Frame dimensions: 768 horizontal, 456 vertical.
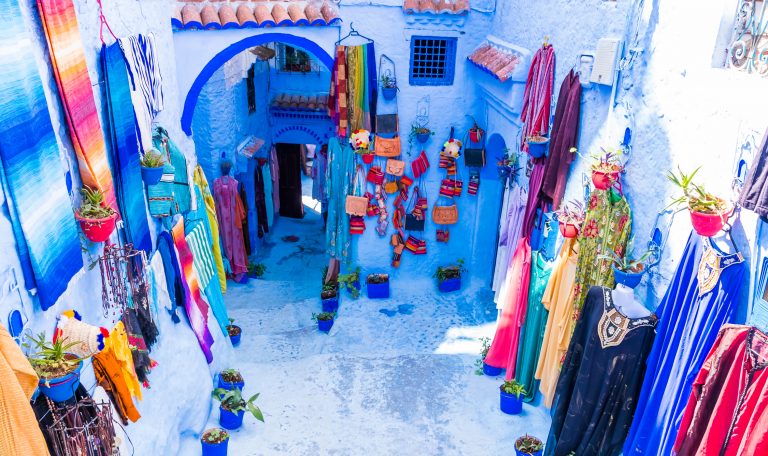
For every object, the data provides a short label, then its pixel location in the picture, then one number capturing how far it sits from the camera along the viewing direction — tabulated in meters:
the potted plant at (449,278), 10.48
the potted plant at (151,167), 5.82
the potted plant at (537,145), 6.88
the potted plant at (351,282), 10.29
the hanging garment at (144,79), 5.76
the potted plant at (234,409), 6.95
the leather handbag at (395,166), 9.83
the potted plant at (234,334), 8.98
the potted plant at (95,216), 4.44
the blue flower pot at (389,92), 9.34
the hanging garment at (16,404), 3.22
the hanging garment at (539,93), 6.96
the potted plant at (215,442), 6.37
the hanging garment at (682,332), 3.94
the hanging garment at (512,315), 7.38
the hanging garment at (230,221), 11.37
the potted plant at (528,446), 6.33
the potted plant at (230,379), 7.59
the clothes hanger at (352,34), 9.13
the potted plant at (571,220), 5.88
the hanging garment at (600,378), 4.93
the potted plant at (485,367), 8.17
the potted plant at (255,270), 11.83
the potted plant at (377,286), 10.31
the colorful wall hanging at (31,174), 3.56
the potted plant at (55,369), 3.74
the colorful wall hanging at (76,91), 4.20
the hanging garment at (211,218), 8.20
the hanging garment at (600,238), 5.39
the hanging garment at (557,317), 6.08
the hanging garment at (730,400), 3.52
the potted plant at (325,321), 9.53
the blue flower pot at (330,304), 10.13
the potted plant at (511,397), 7.24
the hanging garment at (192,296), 7.06
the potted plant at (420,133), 9.68
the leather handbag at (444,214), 10.34
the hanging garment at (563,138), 6.24
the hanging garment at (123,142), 5.23
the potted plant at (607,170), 5.27
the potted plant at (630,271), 4.91
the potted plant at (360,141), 9.51
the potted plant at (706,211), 3.94
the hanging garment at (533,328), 6.96
